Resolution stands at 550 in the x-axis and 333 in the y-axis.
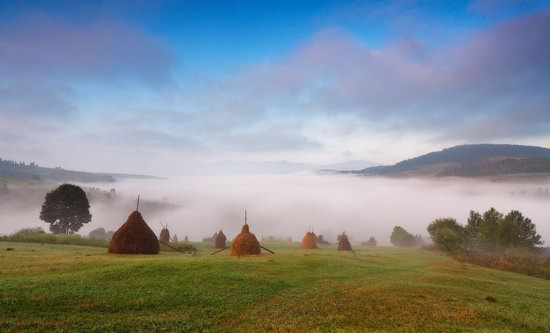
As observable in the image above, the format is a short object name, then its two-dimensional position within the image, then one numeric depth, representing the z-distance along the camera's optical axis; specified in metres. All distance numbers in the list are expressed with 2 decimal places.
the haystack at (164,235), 61.56
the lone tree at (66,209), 70.88
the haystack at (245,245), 38.25
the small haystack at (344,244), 64.19
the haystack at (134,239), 35.41
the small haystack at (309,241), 67.44
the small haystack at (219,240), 62.59
